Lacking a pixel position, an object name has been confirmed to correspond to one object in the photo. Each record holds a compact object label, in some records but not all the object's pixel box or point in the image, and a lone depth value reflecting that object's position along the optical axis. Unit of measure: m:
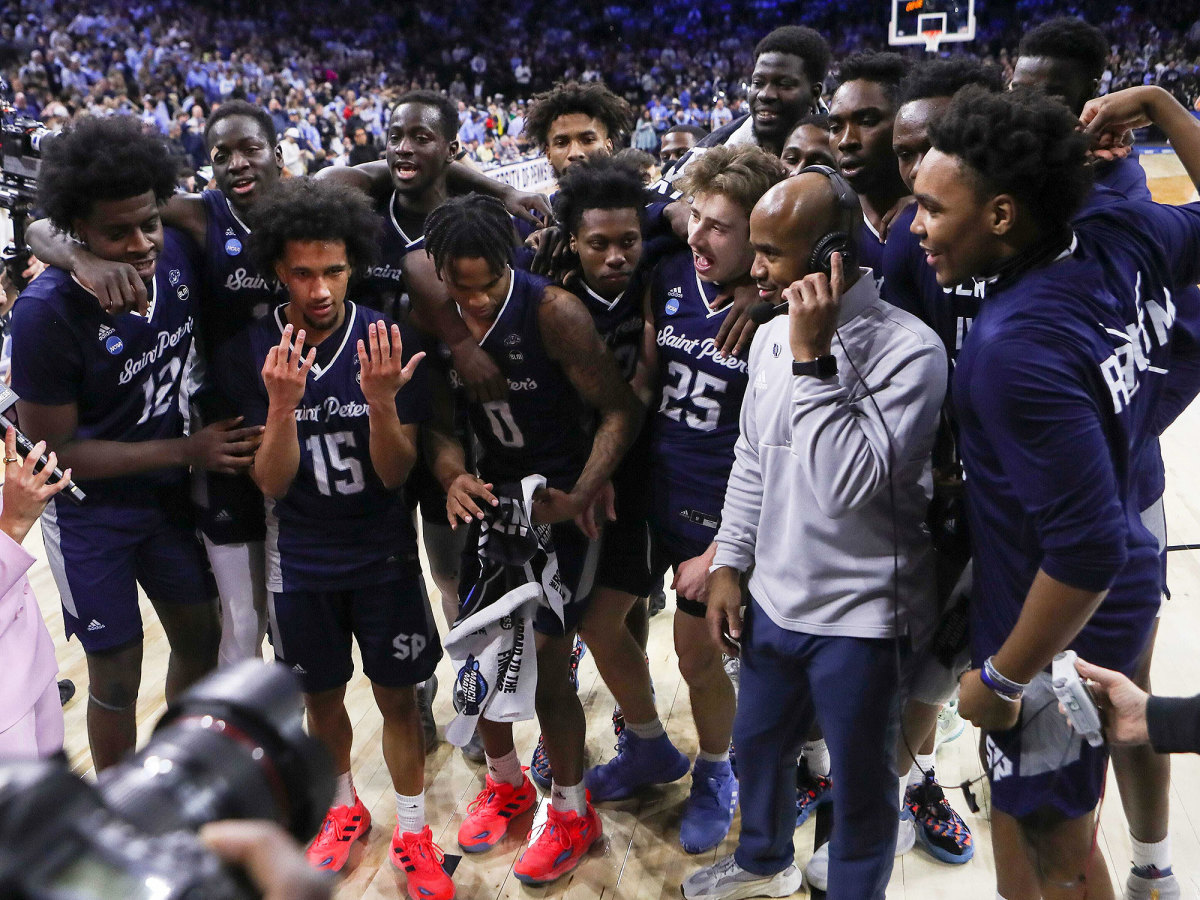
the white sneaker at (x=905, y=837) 2.88
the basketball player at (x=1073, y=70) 2.64
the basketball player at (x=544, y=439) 2.76
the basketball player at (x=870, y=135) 2.88
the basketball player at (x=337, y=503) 2.72
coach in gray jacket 2.05
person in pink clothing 2.11
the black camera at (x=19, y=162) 3.33
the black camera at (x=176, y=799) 0.75
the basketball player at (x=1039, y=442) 1.70
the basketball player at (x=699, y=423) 2.70
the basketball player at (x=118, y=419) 2.69
